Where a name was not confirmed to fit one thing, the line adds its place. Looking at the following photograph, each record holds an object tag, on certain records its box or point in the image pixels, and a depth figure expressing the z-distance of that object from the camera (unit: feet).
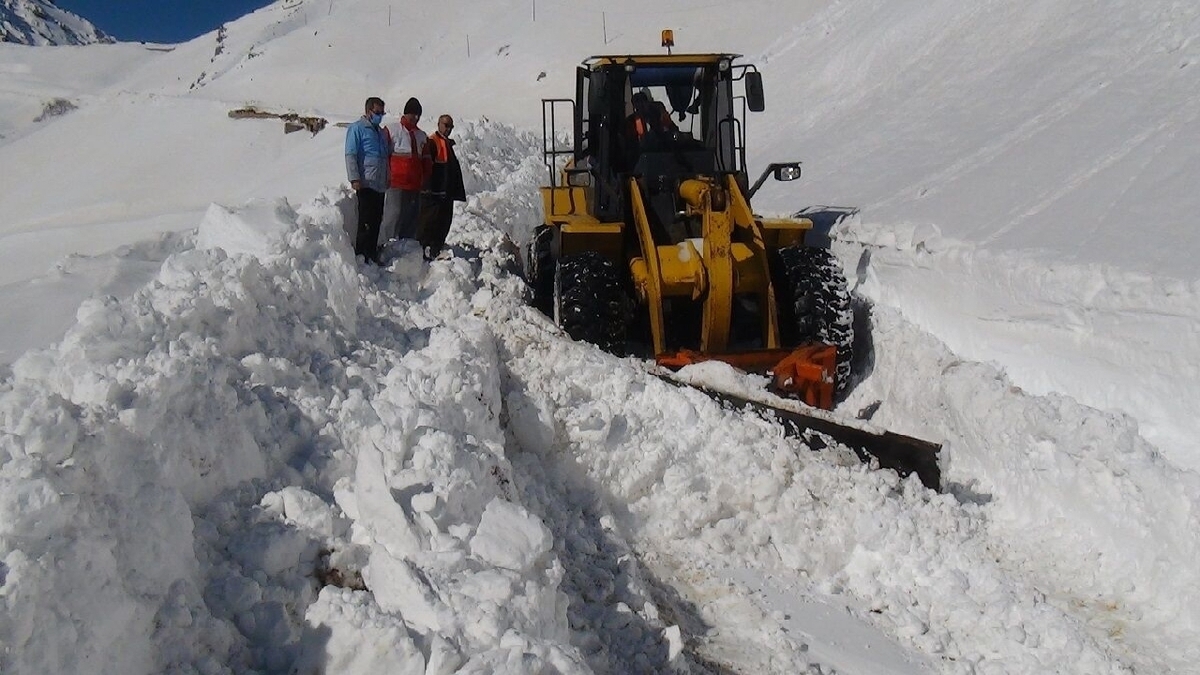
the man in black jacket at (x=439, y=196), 26.94
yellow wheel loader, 22.18
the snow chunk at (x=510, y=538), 11.19
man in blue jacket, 24.62
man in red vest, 26.08
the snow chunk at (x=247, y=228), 19.79
